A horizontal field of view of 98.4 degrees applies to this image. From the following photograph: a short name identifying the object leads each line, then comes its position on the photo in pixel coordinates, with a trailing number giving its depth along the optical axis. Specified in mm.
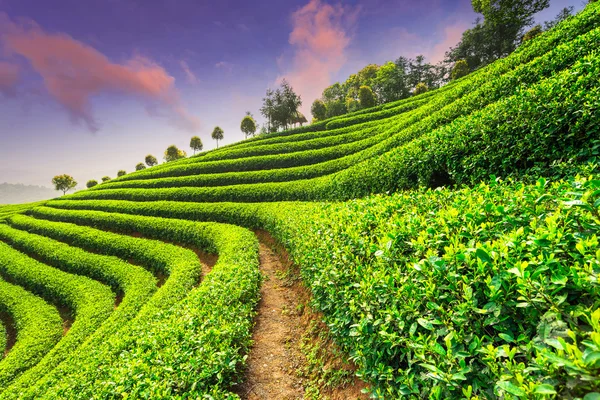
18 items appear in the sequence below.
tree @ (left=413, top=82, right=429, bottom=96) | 48228
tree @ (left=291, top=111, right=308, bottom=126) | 60169
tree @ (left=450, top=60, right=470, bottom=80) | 47812
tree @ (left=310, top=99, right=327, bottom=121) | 60031
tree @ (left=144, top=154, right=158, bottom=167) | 81938
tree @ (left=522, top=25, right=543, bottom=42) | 32250
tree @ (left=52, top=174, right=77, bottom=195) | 76688
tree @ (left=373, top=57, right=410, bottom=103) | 53966
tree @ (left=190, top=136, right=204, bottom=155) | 74812
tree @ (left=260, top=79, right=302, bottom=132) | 56219
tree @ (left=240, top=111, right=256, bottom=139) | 65100
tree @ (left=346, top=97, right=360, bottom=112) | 54250
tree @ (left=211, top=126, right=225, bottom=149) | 72812
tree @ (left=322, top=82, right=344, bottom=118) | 84812
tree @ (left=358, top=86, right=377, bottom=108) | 49531
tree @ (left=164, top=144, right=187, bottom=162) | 72312
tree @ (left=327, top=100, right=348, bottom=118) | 60469
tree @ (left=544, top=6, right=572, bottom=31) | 44750
